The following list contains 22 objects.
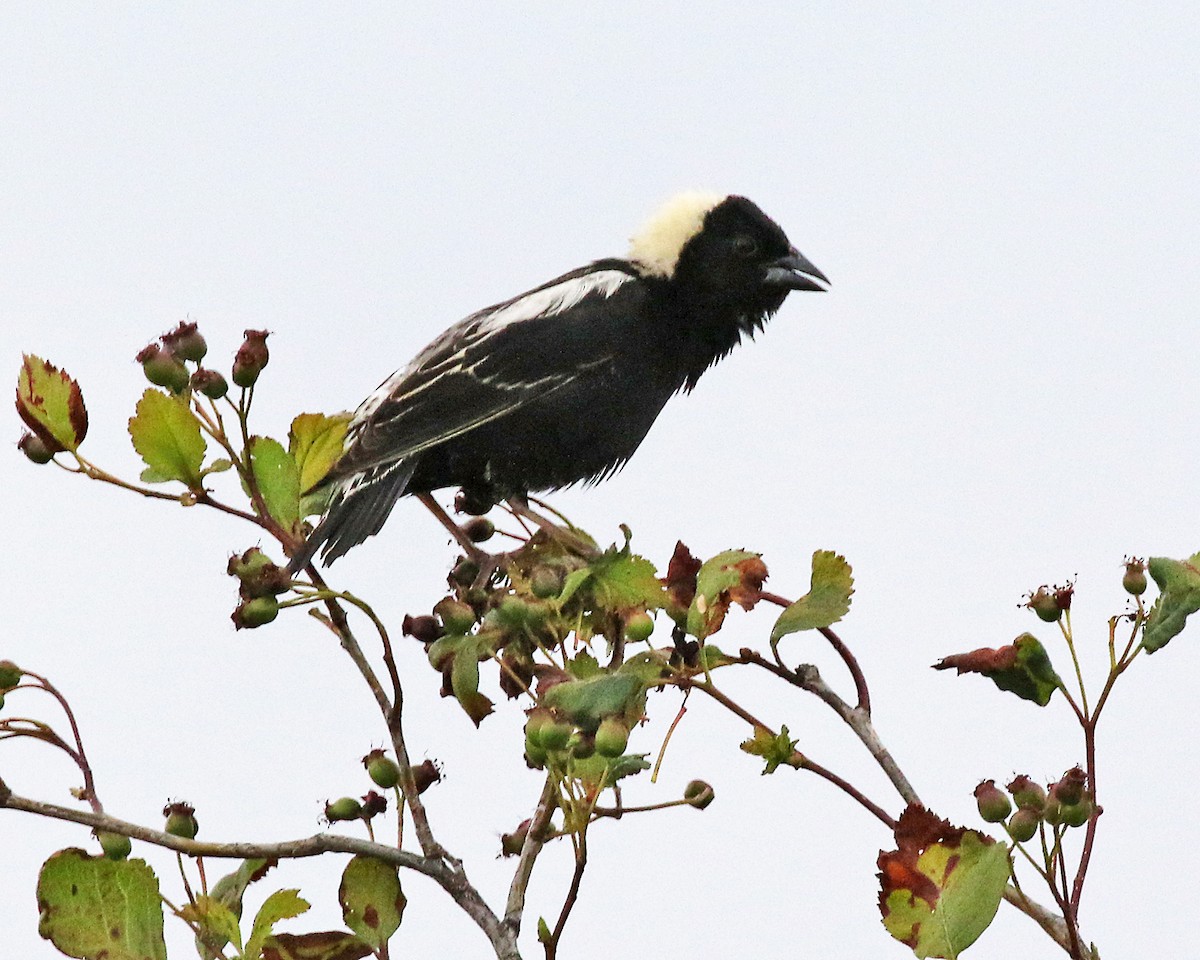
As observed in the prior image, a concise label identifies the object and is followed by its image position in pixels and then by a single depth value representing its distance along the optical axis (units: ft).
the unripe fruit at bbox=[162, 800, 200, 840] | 13.94
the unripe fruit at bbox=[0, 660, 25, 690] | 14.29
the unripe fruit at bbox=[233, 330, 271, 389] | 14.14
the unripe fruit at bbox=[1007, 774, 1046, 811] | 12.51
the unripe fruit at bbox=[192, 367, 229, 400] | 14.03
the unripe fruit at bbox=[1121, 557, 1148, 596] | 13.75
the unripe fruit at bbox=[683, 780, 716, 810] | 14.38
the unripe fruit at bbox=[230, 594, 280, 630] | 14.11
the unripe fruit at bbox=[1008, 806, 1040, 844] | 12.36
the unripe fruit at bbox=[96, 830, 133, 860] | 13.55
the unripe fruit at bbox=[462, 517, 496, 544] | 21.72
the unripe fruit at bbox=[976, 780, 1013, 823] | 12.75
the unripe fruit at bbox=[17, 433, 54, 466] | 14.39
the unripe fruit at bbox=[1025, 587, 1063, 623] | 14.23
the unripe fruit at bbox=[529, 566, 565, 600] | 15.21
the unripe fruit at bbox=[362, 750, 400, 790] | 14.39
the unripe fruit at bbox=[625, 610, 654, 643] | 14.69
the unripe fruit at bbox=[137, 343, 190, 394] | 14.17
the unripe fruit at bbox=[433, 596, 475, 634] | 16.53
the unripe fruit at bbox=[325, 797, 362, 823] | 14.85
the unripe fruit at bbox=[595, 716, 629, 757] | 13.08
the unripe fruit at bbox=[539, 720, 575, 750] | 13.15
